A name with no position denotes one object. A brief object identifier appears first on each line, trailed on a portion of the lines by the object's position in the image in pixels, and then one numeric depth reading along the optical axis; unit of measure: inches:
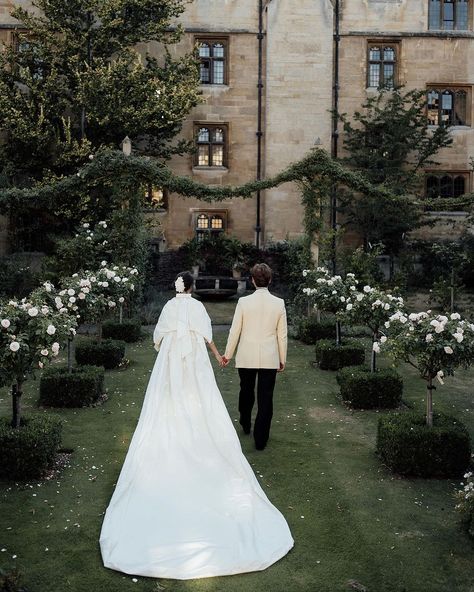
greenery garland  587.2
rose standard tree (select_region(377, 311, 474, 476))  248.1
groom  272.4
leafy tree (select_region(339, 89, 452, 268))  826.8
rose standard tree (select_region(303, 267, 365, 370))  431.2
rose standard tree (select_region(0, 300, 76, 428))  232.2
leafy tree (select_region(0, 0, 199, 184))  786.2
